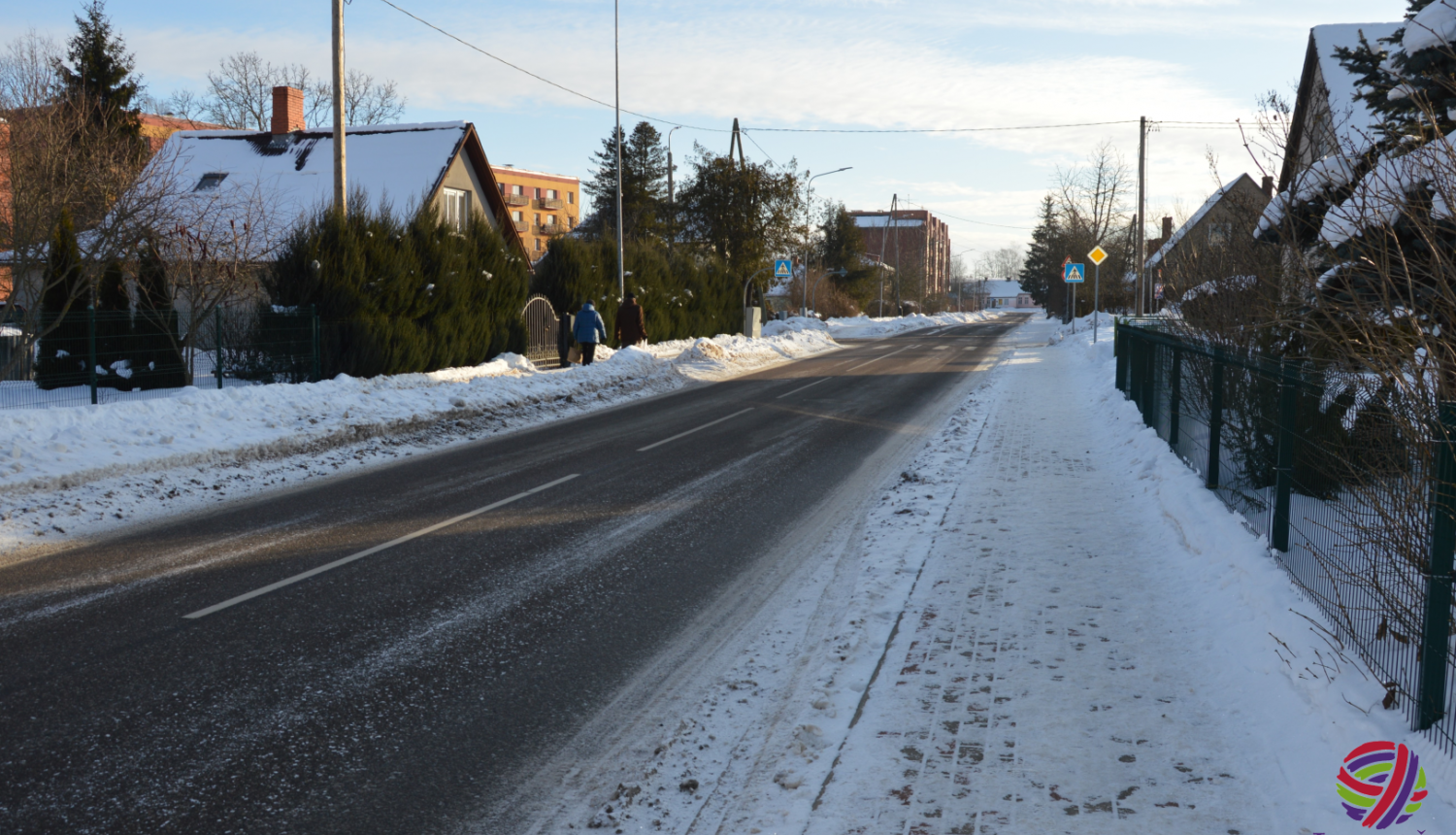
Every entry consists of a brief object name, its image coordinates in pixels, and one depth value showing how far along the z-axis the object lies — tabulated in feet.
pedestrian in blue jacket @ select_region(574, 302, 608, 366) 81.76
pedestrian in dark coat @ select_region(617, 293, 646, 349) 94.02
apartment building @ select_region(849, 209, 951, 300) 485.56
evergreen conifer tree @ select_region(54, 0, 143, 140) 122.01
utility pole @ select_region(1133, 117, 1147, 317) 103.96
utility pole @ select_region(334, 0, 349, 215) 54.39
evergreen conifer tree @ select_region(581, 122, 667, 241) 232.53
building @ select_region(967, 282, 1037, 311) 595.88
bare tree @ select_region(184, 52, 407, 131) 184.14
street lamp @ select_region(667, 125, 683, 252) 141.49
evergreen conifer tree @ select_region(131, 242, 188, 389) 57.36
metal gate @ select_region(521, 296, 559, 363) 84.28
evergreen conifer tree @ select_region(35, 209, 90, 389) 51.44
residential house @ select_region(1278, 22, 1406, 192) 32.67
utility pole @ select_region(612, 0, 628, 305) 95.45
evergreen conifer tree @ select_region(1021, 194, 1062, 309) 252.01
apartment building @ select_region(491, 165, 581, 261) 350.84
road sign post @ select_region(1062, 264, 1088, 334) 108.85
